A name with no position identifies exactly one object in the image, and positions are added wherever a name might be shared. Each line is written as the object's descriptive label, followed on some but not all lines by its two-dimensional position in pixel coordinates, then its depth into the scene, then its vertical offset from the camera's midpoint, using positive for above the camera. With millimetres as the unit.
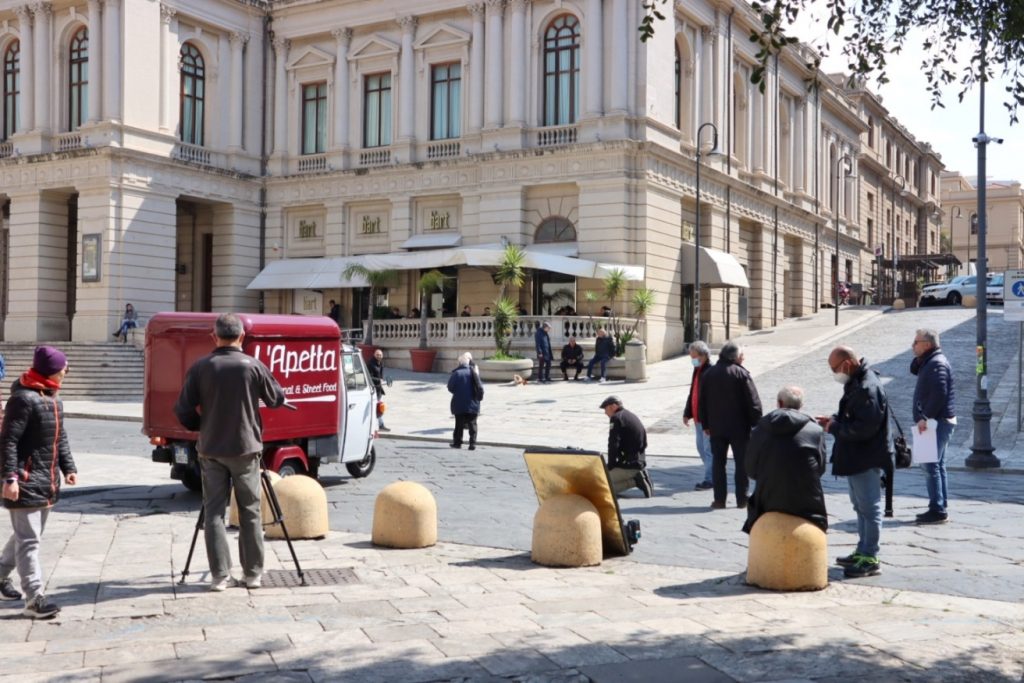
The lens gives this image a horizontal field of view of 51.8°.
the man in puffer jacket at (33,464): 6684 -786
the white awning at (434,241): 35531 +3586
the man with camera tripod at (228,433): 7383 -625
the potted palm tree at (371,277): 32938 +2207
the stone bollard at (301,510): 9531 -1498
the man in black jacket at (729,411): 11266 -676
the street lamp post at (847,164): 54344 +9687
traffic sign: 17578 +923
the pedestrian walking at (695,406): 12852 -713
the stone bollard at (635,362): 28016 -382
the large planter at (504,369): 28453 -609
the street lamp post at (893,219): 67125 +8766
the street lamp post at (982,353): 15953 -43
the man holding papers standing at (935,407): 10336 -562
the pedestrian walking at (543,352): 28078 -135
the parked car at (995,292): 46719 +2630
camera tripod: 7598 -1259
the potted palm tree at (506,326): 28531 +583
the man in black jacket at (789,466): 7703 -862
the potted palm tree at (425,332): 31078 +408
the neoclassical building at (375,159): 33219 +6341
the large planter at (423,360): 31062 -408
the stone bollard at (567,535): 8398 -1504
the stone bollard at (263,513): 9729 -1571
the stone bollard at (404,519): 9203 -1519
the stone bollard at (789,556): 7480 -1476
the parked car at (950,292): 48775 +2731
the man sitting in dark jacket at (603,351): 28125 -96
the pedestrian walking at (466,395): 18203 -840
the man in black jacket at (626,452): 12289 -1227
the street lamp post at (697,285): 31031 +1967
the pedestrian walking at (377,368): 20977 -465
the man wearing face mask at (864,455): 8047 -817
